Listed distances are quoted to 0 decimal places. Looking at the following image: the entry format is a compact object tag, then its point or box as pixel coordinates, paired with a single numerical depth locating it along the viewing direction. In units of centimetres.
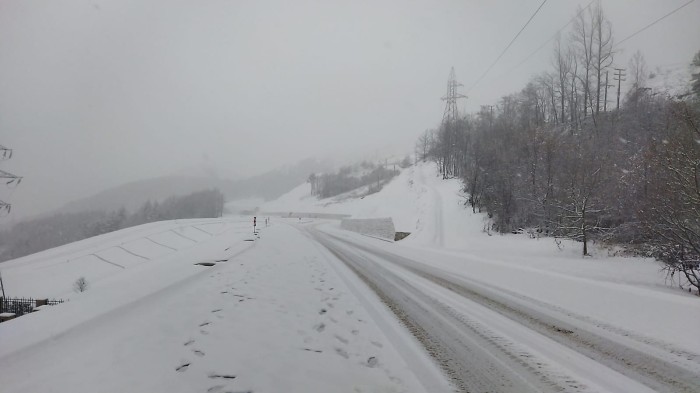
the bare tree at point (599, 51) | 3650
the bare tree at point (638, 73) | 4566
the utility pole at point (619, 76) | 4619
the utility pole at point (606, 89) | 4152
